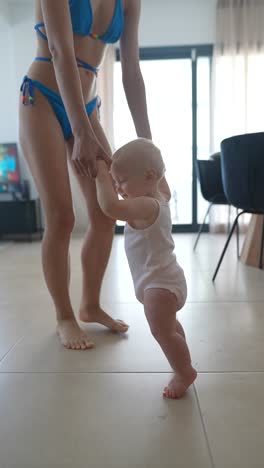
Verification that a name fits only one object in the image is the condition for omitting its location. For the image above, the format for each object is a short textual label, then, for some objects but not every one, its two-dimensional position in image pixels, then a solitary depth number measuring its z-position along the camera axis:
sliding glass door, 3.90
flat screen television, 3.83
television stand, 3.64
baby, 0.80
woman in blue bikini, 0.91
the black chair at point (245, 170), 1.67
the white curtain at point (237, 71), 3.59
